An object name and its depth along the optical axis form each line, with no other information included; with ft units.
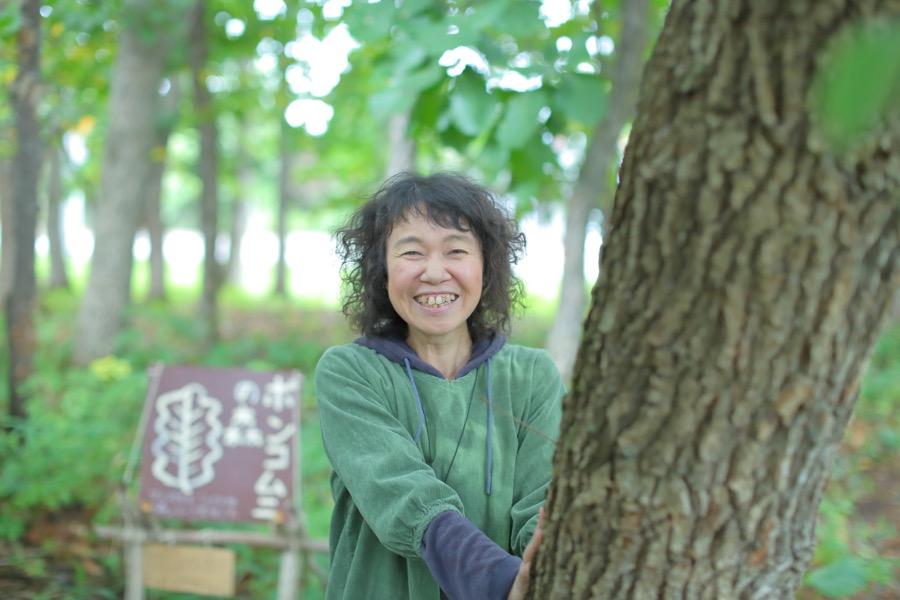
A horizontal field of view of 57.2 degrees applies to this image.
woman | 4.82
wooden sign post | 11.48
